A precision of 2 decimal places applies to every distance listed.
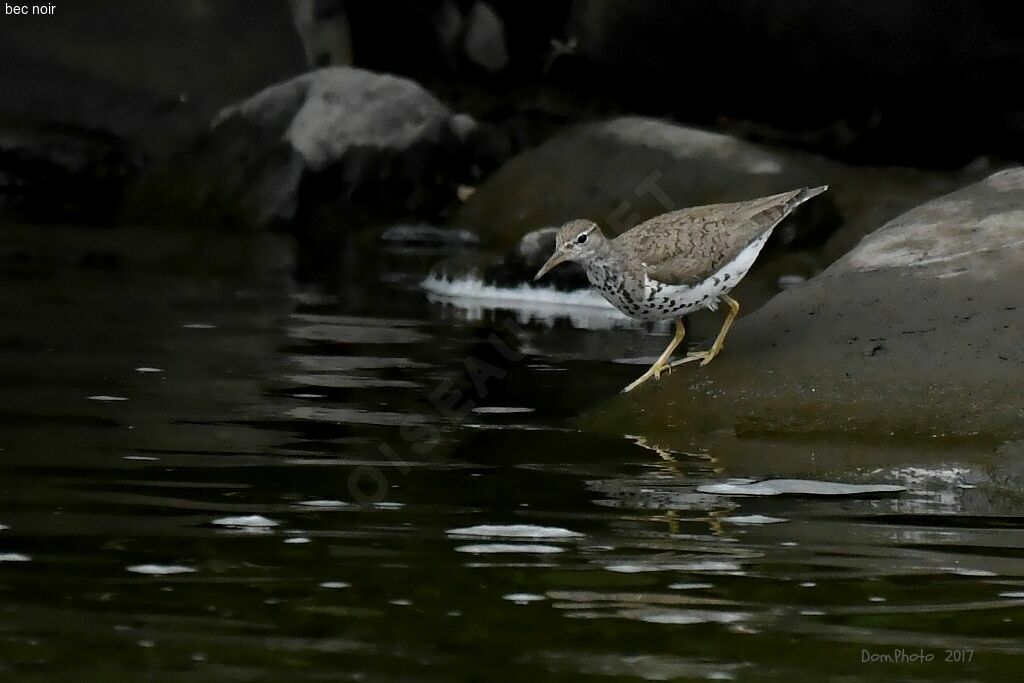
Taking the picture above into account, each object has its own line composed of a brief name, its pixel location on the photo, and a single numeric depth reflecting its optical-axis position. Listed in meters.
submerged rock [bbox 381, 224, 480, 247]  16.06
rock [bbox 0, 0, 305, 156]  20.27
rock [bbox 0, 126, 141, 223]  19.70
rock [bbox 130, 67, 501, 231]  18.03
